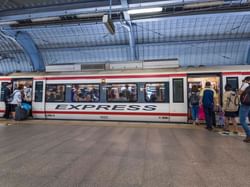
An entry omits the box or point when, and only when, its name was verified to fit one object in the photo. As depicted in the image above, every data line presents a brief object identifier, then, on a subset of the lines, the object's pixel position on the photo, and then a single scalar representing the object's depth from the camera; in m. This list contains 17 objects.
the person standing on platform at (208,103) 6.90
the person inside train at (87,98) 9.06
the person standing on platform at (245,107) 5.21
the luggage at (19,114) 8.98
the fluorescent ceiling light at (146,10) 7.60
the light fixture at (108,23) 6.99
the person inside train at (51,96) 9.47
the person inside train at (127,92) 8.66
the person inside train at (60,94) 9.37
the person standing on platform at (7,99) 9.70
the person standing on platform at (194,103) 7.71
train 8.09
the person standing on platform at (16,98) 9.04
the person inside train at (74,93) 9.21
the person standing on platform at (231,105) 6.37
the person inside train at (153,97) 8.37
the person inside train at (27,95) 9.73
